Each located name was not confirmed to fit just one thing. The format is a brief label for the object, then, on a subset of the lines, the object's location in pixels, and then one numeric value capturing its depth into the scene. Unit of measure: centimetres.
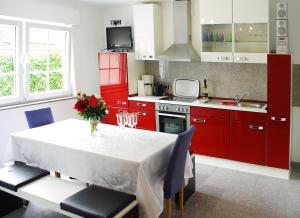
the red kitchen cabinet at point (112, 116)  544
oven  470
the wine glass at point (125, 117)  337
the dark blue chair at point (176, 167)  276
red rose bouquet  330
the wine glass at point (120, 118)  340
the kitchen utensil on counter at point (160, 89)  541
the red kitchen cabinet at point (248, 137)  410
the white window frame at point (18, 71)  446
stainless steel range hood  479
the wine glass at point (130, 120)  335
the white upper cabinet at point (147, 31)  507
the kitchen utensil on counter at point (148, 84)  545
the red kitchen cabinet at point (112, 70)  524
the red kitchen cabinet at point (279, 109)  385
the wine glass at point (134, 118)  335
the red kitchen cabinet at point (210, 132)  438
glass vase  338
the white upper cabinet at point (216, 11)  430
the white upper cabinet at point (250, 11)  402
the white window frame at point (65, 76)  462
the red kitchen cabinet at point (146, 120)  505
